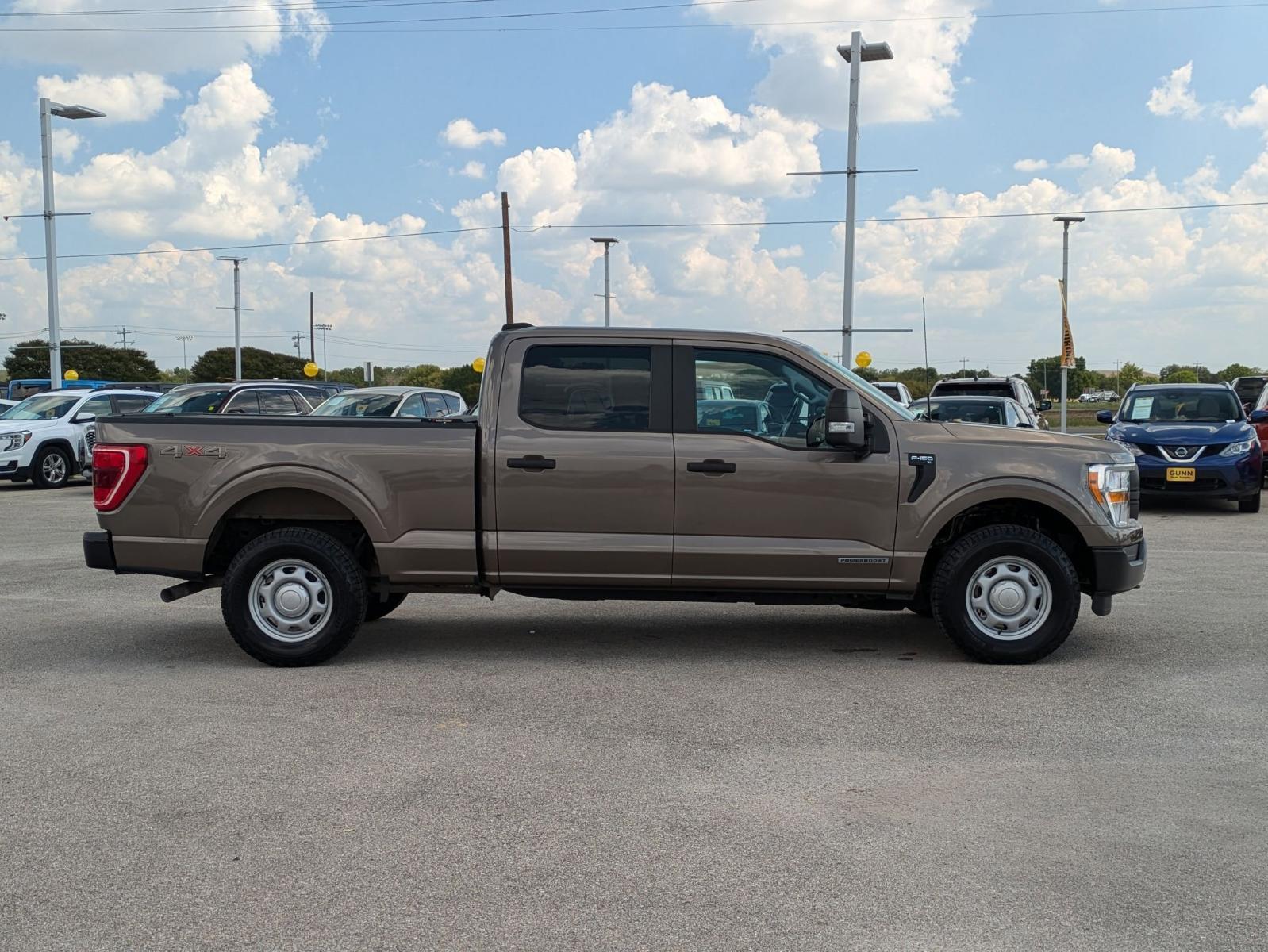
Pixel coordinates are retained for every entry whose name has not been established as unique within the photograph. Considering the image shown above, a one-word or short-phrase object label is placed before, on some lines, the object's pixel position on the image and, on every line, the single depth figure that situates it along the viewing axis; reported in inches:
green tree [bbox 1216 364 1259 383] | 4324.6
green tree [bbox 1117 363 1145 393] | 5516.7
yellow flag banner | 1542.8
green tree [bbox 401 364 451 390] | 3678.6
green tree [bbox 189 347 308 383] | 3725.4
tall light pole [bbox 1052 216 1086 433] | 1542.8
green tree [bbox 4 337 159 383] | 3262.8
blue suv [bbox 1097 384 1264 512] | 624.4
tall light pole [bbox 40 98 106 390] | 1137.4
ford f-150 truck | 275.9
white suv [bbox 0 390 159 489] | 811.4
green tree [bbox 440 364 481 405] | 2658.5
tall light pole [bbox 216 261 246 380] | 2341.3
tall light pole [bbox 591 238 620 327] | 1914.4
